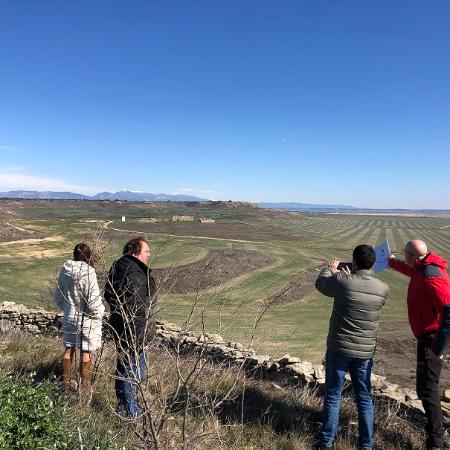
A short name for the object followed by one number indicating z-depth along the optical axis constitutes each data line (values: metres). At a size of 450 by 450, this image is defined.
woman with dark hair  4.53
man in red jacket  3.81
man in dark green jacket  3.86
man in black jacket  3.92
